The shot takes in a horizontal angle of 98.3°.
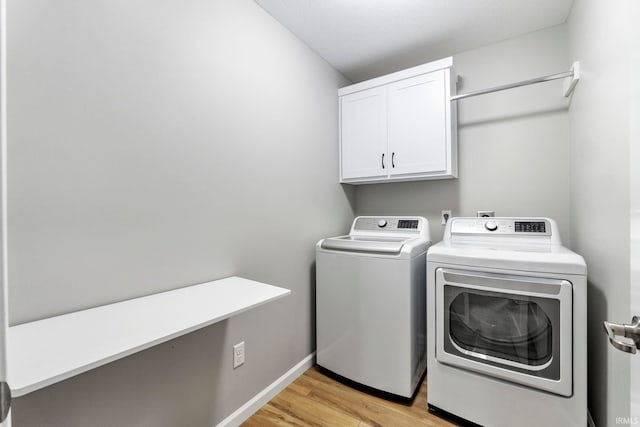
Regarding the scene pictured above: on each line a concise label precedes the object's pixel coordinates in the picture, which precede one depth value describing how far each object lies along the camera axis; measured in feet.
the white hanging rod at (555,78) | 5.20
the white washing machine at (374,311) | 5.43
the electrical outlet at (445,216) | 7.34
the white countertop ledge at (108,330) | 2.12
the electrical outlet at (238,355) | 4.90
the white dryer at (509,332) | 4.14
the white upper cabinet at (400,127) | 6.37
